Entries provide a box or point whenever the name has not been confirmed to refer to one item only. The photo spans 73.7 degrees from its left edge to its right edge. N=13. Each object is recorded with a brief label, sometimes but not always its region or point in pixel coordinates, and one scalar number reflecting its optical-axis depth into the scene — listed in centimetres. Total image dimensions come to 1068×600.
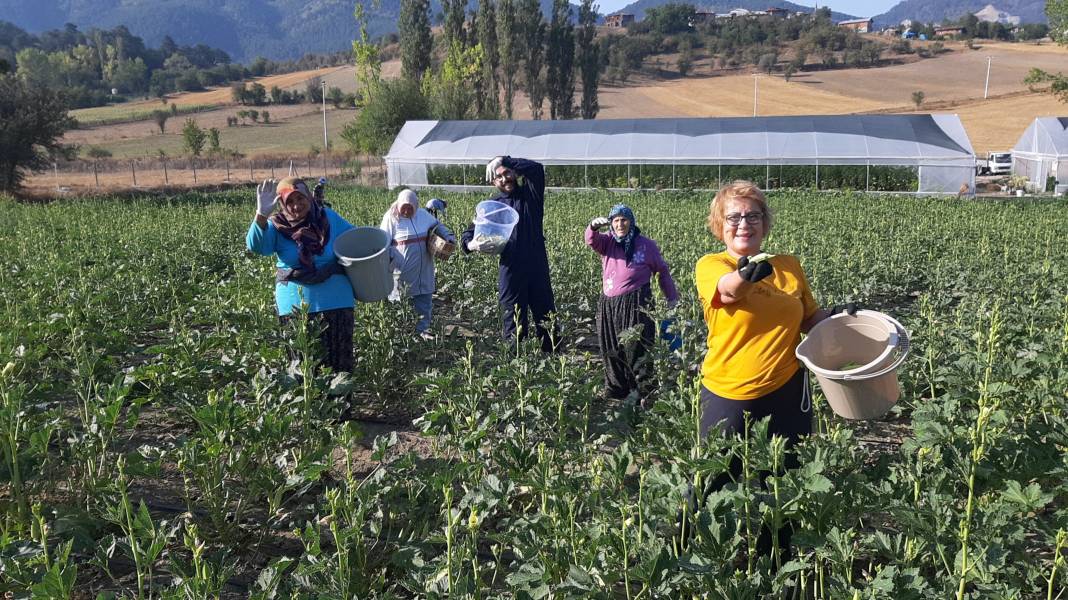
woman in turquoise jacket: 391
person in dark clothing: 502
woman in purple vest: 469
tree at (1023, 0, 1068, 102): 2334
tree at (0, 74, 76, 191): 2170
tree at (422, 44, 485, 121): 3316
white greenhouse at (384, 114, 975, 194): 1909
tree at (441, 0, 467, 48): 3872
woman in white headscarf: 577
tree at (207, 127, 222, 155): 4097
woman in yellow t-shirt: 254
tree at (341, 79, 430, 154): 3334
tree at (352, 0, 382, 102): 3659
